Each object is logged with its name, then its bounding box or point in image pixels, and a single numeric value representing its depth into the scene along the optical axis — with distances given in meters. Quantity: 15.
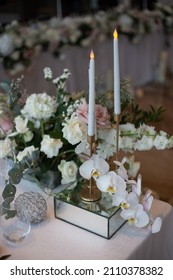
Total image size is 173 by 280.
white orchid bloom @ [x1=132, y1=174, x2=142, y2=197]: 0.99
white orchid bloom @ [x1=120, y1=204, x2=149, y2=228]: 0.98
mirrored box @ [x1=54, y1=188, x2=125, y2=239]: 1.01
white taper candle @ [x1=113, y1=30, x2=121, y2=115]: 0.99
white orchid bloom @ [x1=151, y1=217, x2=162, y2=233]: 1.00
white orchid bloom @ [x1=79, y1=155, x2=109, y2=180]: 1.00
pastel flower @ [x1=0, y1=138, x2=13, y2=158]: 1.20
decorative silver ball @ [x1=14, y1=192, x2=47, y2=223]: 1.06
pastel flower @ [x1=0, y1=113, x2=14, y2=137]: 1.27
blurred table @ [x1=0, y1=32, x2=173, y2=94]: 3.22
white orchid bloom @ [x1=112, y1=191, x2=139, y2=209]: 0.98
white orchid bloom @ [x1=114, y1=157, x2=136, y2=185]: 1.01
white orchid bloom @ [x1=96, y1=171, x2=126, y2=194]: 0.98
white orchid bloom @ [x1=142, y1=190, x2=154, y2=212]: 0.99
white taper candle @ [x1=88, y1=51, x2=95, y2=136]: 0.94
